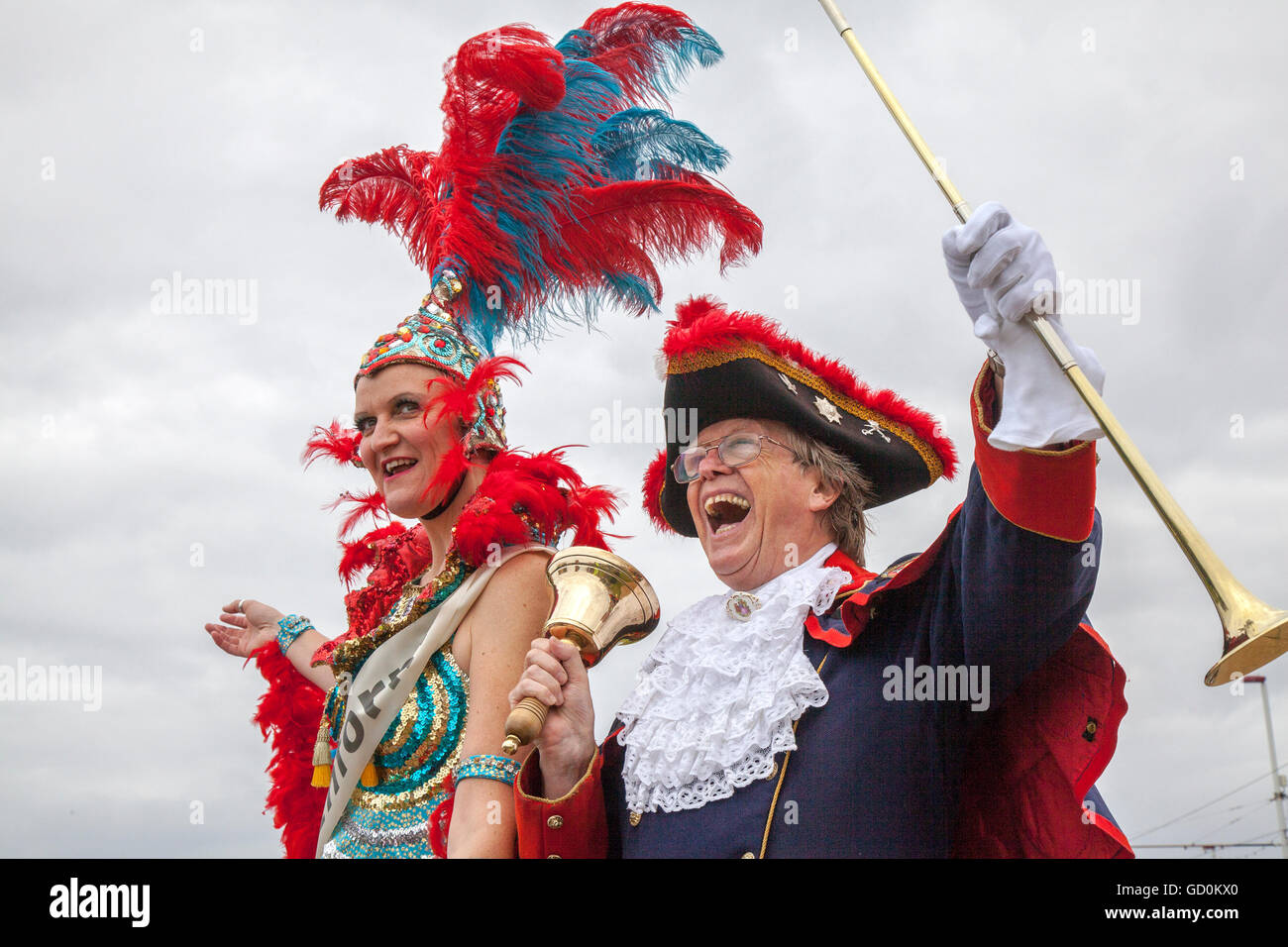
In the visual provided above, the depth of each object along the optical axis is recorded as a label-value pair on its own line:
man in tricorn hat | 2.50
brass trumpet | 1.97
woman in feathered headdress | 3.63
